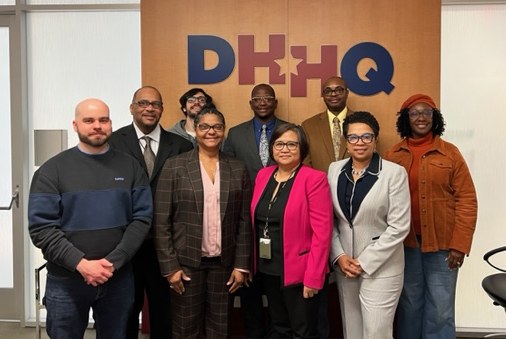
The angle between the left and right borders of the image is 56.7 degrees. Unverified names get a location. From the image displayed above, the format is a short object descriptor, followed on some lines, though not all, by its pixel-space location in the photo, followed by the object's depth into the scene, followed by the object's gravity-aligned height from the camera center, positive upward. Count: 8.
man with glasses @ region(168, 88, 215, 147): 3.77 +0.45
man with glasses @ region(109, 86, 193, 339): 3.22 +0.05
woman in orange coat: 3.08 -0.36
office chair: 2.78 -0.77
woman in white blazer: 2.77 -0.39
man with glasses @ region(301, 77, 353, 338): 3.58 +0.22
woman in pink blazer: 2.72 -0.43
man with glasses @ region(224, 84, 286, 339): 3.58 +0.12
